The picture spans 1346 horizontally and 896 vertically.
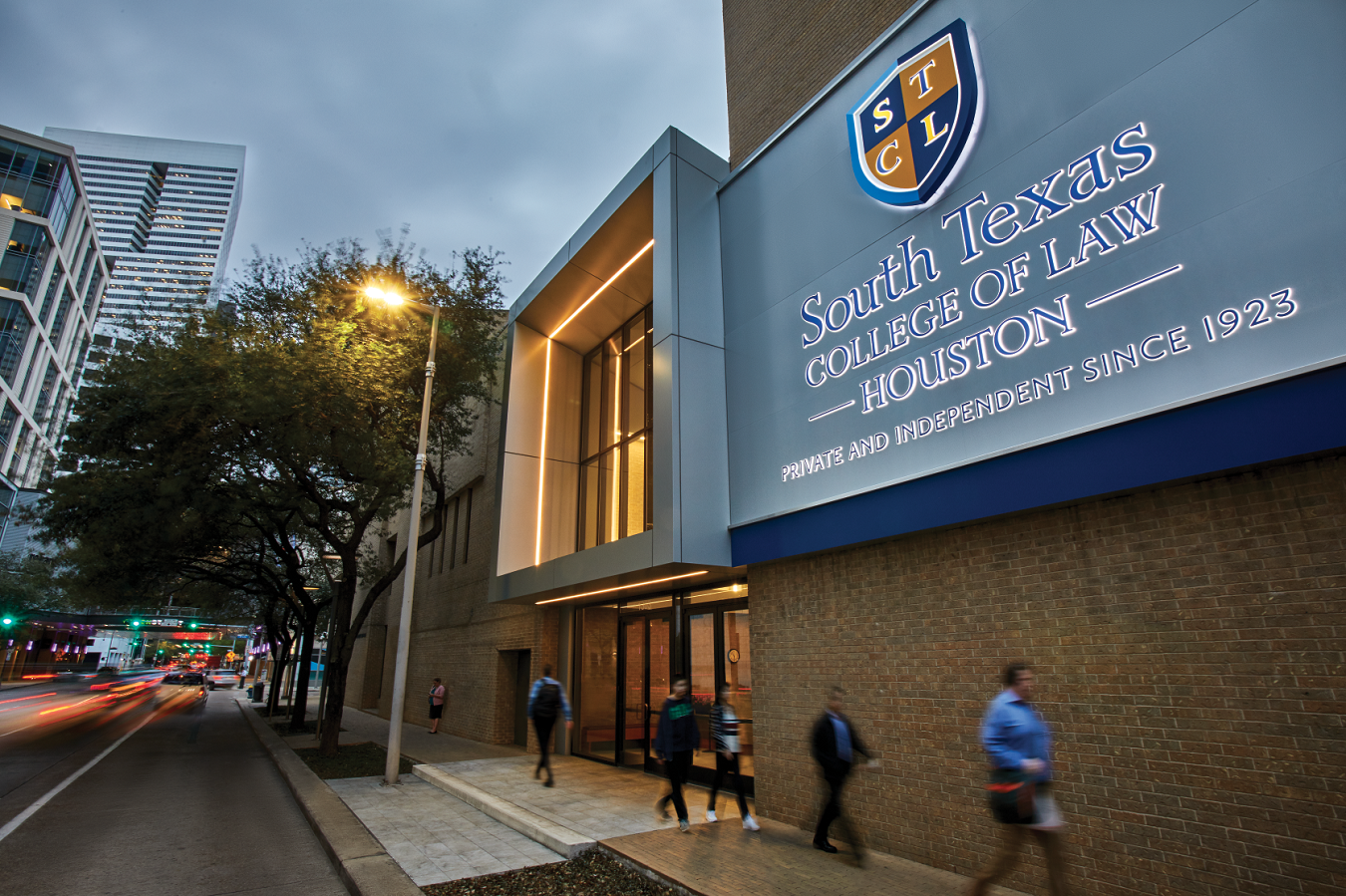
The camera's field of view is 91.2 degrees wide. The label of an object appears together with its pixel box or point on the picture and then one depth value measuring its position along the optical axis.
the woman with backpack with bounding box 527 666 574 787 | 10.34
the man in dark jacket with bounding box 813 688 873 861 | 6.39
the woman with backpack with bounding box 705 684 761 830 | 7.88
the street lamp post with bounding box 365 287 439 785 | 10.73
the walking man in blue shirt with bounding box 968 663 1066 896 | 4.25
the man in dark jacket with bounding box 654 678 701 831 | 7.87
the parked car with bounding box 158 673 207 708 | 37.78
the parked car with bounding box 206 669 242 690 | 59.33
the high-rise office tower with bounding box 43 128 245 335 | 188.70
